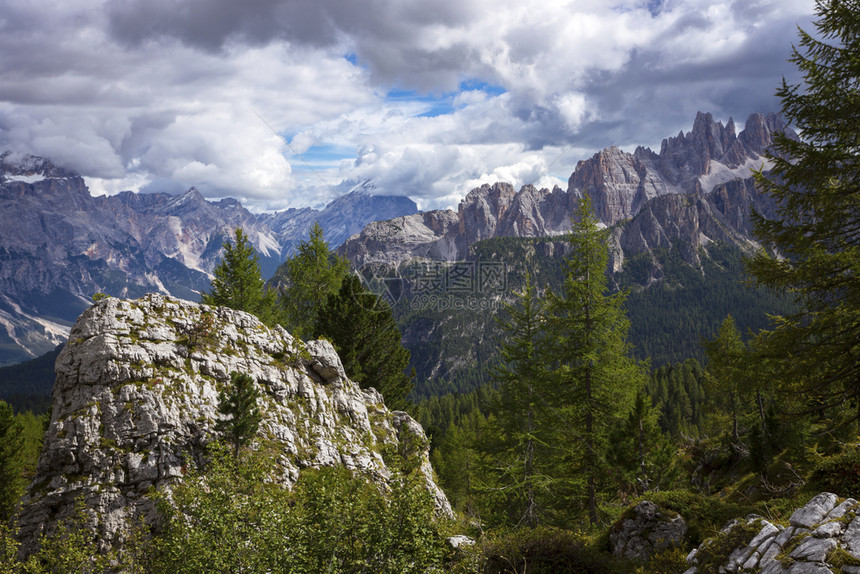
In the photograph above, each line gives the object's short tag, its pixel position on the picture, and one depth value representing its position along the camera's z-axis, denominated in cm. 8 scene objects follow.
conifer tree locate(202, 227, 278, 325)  3716
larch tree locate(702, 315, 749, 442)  3465
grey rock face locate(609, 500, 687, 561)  1355
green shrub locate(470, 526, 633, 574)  1391
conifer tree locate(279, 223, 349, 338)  4184
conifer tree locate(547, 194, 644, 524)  2055
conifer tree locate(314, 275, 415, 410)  3578
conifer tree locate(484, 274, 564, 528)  2055
